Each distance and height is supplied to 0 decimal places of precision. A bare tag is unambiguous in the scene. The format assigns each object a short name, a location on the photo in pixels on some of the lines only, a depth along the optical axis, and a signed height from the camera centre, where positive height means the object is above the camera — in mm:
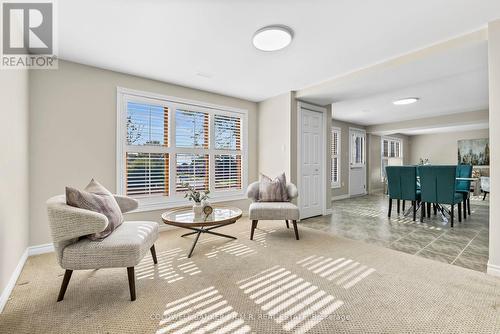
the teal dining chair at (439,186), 3691 -319
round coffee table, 2480 -584
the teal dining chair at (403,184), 4133 -318
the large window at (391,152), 8549 +570
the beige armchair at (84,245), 1649 -574
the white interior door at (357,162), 7270 +141
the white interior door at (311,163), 4359 +58
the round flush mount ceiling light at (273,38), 2258 +1321
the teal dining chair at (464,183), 4488 -342
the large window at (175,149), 3414 +295
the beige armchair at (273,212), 3051 -601
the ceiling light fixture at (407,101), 4577 +1322
